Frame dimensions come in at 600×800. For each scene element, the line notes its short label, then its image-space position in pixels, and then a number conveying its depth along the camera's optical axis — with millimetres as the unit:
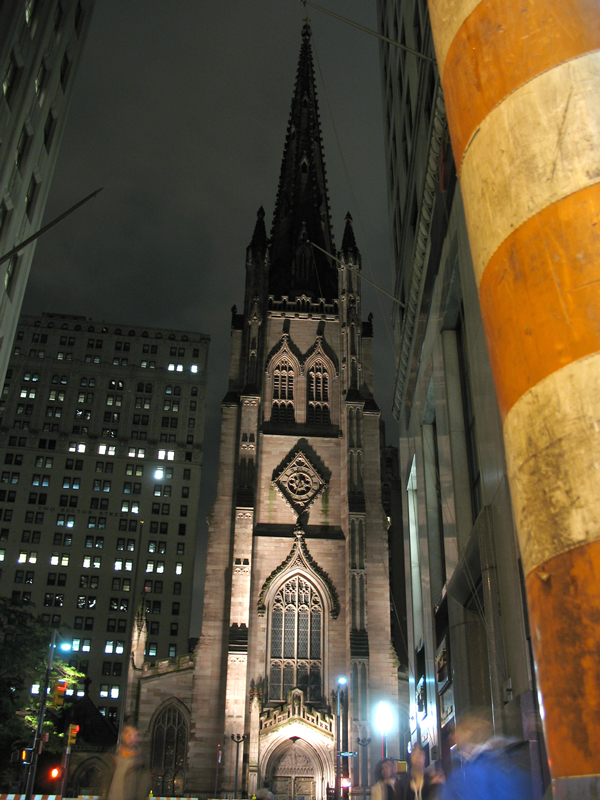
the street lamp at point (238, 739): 38656
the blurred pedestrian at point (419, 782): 7746
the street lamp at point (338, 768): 29592
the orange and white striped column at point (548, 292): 2814
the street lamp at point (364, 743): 37688
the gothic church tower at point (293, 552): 39875
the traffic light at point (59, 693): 24609
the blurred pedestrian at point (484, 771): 7836
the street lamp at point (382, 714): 30531
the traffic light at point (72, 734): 25684
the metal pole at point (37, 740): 22391
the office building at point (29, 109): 24844
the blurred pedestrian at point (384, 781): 7877
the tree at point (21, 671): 33250
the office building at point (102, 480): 84875
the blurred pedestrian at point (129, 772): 7926
